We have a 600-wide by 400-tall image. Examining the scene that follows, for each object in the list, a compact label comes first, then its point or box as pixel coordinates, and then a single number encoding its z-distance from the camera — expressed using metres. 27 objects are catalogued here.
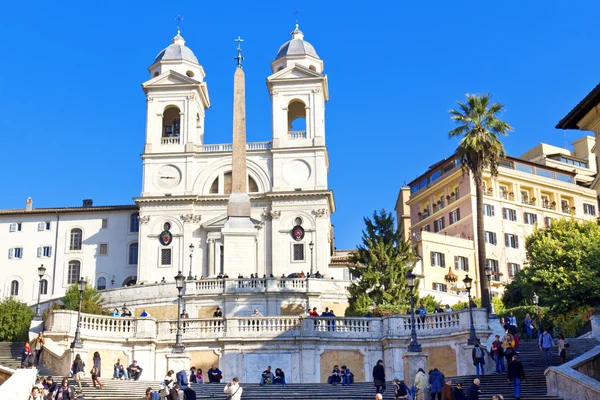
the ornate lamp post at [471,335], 33.81
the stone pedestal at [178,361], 35.44
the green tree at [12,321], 52.59
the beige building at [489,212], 76.56
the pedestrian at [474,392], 22.41
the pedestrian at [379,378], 28.28
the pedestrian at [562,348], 30.58
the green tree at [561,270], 49.94
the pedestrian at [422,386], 25.09
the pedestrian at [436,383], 24.88
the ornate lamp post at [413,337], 31.18
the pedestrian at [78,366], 30.21
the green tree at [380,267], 50.96
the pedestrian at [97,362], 32.28
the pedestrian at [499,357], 29.75
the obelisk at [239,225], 61.66
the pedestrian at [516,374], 25.03
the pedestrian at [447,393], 22.84
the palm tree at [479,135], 53.12
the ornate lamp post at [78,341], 33.62
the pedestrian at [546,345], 29.83
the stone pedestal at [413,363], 30.81
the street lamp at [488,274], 38.93
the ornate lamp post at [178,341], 35.78
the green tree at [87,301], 53.23
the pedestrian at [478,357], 30.56
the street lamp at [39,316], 40.28
